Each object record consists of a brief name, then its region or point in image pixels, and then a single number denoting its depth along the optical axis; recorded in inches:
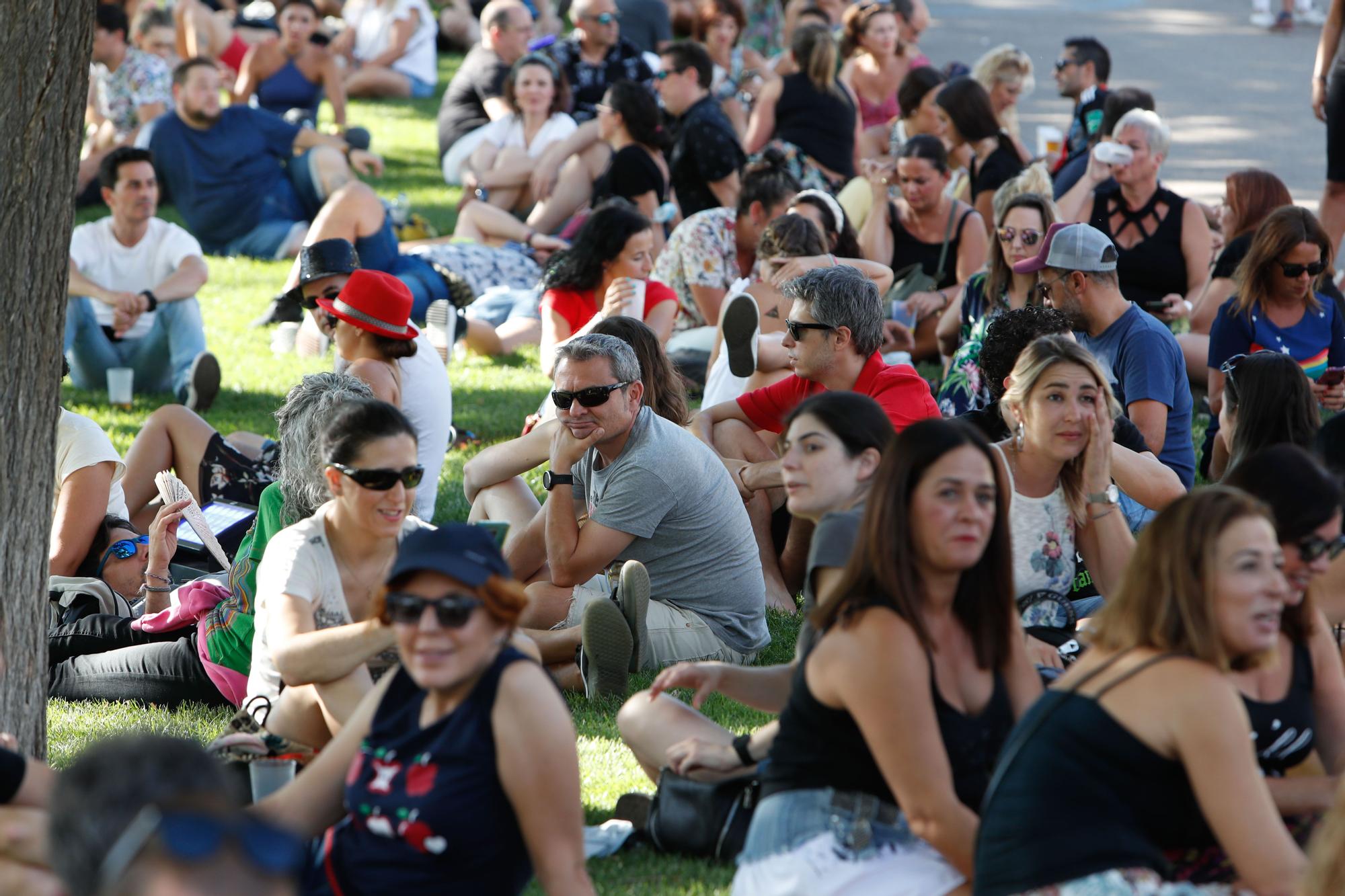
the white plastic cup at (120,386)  683.4
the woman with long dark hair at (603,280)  585.9
